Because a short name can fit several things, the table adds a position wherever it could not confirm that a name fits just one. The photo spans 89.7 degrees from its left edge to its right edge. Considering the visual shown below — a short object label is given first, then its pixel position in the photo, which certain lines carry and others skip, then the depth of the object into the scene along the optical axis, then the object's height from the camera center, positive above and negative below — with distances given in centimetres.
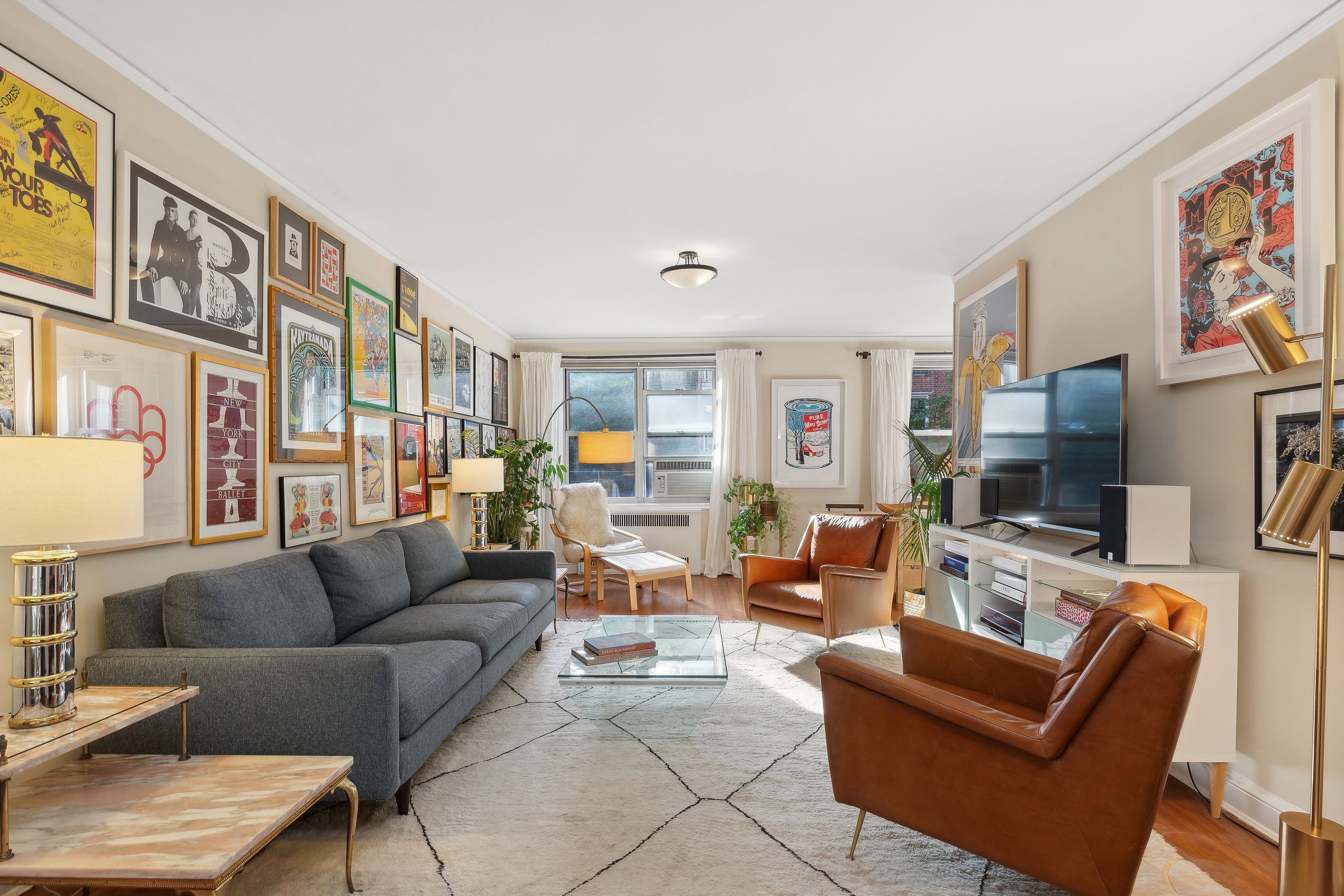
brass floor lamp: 130 -28
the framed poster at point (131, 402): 201 +12
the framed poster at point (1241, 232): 206 +73
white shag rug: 196 -129
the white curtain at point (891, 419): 690 +24
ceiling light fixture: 419 +104
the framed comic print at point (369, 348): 375 +54
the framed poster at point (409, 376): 432 +43
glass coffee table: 276 -104
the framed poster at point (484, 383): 596 +53
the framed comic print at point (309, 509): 313 -34
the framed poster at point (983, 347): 386 +60
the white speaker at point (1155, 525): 239 -29
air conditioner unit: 729 -41
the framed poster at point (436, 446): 476 -3
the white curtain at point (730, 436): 697 +7
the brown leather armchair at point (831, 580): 398 -87
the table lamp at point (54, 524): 152 -20
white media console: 229 -70
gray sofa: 209 -78
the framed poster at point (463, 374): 536 +54
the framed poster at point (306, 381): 309 +29
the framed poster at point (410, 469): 429 -18
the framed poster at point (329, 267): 343 +91
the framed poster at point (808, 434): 700 +9
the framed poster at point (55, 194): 189 +74
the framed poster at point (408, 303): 439 +92
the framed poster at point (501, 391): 654 +50
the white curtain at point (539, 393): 707 +51
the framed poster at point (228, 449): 257 -3
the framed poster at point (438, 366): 479 +55
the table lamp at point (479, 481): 482 -29
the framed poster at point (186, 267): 229 +66
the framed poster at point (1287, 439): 197 +2
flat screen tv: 274 +0
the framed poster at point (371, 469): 374 -16
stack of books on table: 296 -93
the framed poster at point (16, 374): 184 +18
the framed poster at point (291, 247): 310 +92
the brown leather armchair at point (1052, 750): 154 -79
